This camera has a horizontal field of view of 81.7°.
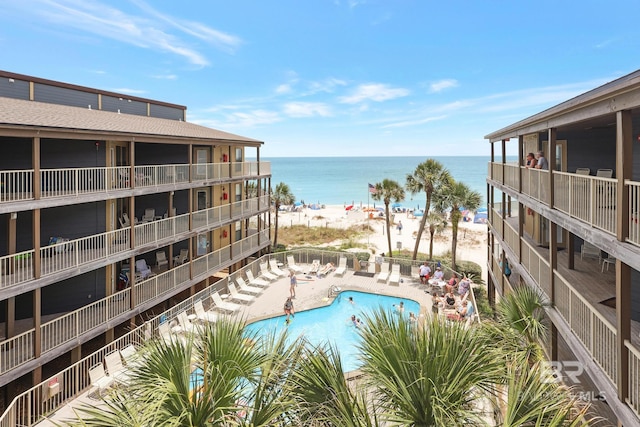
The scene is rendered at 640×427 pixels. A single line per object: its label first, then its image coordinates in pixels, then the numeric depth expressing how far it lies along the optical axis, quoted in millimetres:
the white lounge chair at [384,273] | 24828
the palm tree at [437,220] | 26953
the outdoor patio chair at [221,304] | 19812
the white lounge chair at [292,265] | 27697
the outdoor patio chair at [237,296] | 21406
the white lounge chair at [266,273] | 25312
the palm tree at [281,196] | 36000
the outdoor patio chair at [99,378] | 11961
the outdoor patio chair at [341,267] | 26508
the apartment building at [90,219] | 12164
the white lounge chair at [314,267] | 26906
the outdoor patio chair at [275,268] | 26278
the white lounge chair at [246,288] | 22575
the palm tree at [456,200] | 25703
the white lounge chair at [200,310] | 17992
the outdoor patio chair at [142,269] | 18656
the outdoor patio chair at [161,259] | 21105
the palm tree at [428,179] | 27453
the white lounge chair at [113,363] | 12477
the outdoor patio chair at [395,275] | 24328
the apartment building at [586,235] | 6438
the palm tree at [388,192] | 30984
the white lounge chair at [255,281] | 23891
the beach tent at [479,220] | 55291
